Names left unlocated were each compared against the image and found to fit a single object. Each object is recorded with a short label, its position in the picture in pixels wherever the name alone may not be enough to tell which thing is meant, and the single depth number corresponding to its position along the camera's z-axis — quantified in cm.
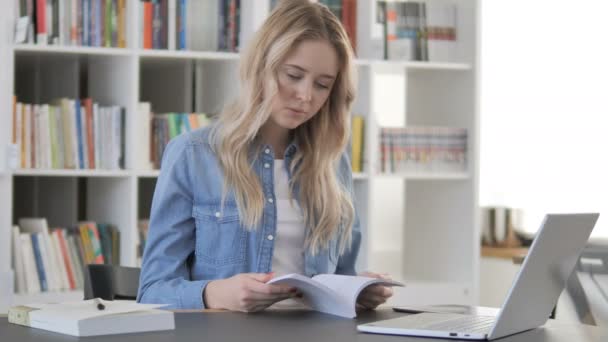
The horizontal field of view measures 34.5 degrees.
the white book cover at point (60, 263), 345
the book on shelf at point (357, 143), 380
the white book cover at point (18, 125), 334
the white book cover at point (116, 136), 348
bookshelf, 345
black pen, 162
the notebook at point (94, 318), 154
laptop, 159
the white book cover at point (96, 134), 347
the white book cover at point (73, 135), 344
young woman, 215
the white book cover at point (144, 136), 349
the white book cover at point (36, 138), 339
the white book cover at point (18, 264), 337
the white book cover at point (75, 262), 348
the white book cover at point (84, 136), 346
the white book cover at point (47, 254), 342
